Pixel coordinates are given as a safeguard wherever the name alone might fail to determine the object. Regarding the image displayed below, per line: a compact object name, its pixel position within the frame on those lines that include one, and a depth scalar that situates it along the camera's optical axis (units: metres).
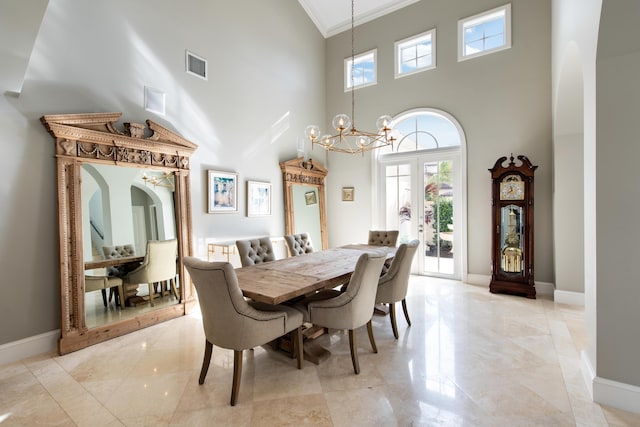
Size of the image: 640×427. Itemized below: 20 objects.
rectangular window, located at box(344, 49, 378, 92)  6.00
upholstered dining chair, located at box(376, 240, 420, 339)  2.96
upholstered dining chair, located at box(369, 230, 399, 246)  4.65
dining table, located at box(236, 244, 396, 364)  2.22
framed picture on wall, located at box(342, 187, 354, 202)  6.23
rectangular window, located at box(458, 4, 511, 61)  4.64
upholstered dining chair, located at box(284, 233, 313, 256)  4.12
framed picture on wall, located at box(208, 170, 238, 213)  4.23
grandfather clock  4.22
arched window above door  5.21
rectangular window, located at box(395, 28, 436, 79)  5.30
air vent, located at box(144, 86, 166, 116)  3.58
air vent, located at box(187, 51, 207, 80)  4.05
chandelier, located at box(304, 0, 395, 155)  3.11
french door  5.21
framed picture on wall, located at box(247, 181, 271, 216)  4.82
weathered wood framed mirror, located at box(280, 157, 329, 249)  5.50
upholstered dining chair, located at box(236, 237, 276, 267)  3.52
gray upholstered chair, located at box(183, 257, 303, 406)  1.97
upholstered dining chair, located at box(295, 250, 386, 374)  2.38
